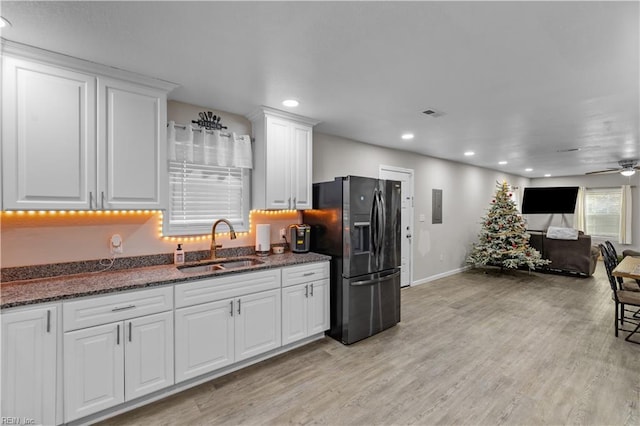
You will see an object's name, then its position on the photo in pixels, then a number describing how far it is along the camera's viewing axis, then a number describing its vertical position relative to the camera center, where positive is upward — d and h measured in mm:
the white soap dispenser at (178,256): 2811 -459
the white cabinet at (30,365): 1701 -939
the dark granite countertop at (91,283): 1806 -540
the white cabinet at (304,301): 2939 -962
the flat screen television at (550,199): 8398 +346
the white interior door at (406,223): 5395 -239
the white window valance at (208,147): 2863 +635
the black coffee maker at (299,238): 3469 -340
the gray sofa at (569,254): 6211 -931
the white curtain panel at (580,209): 8719 +74
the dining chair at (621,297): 3253 -947
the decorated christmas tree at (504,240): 6277 -649
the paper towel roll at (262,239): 3338 -342
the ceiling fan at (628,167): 5781 +915
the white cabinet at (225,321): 2320 -970
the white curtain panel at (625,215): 7945 -85
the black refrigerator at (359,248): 3197 -442
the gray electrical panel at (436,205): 5973 +98
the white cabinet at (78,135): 1944 +533
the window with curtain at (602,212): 8250 -7
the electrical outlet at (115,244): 2525 -312
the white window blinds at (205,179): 2893 +308
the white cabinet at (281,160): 3180 +554
